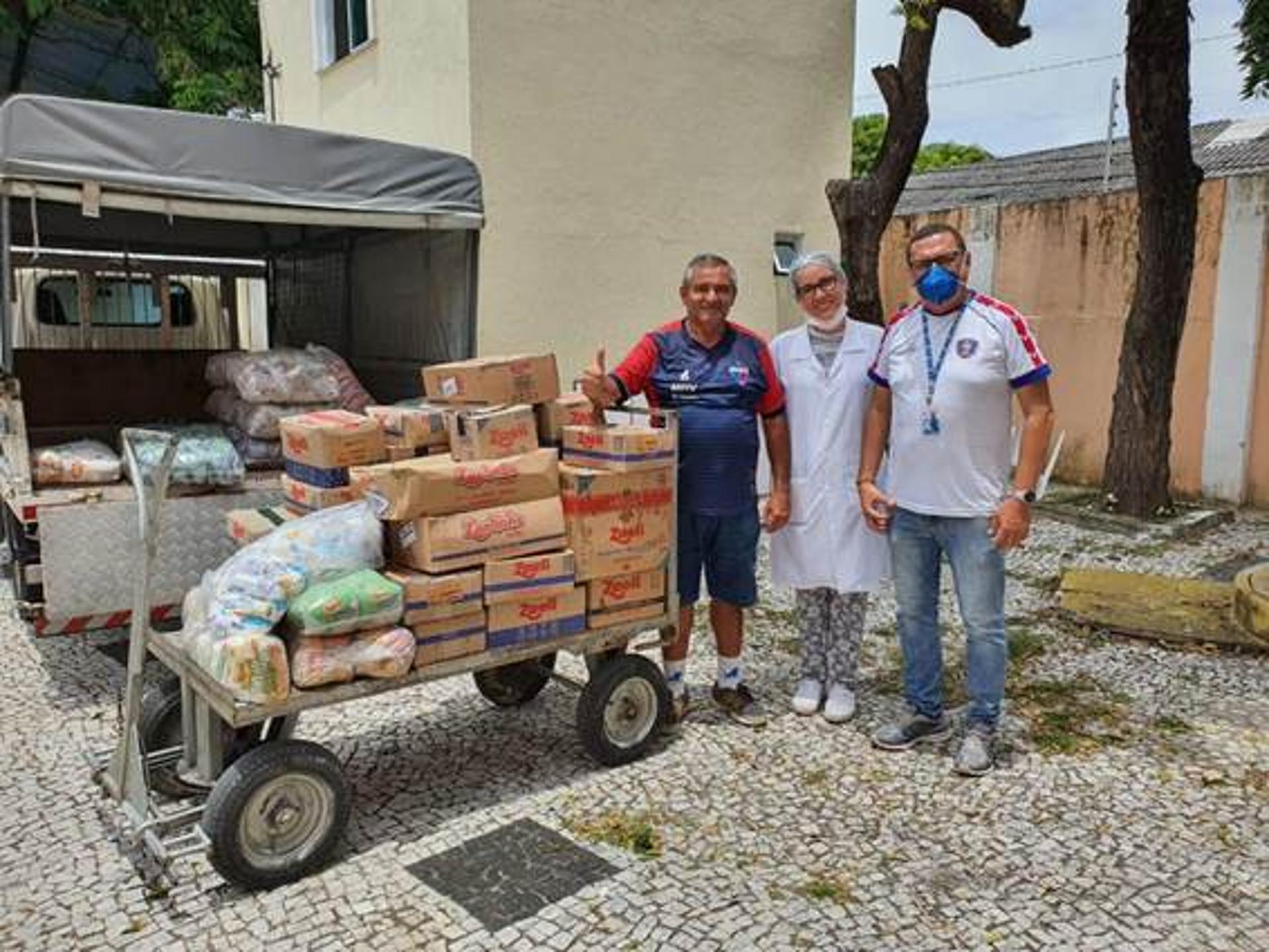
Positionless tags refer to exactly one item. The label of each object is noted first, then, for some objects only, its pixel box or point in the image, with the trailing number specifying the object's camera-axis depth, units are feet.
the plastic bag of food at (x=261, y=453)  18.12
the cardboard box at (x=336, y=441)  11.78
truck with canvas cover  14.38
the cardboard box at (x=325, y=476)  11.89
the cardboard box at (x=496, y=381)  12.49
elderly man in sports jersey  12.90
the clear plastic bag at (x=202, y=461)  15.51
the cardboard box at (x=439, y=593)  10.66
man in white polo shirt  11.73
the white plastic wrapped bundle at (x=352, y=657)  9.98
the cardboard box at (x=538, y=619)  11.38
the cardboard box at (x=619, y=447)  12.03
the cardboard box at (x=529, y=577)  11.22
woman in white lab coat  13.35
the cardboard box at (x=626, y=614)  12.21
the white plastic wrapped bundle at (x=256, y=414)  18.29
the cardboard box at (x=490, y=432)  11.41
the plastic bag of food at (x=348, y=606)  9.89
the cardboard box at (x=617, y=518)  11.86
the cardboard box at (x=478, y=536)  10.83
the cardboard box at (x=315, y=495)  11.84
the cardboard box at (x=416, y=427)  11.98
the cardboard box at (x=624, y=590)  12.17
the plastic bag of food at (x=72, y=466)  15.52
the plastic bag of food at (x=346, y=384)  19.63
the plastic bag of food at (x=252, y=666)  9.58
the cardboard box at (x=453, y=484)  10.71
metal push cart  9.63
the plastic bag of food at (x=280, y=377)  18.66
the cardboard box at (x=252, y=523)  11.90
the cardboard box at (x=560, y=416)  12.90
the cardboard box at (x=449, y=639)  10.84
